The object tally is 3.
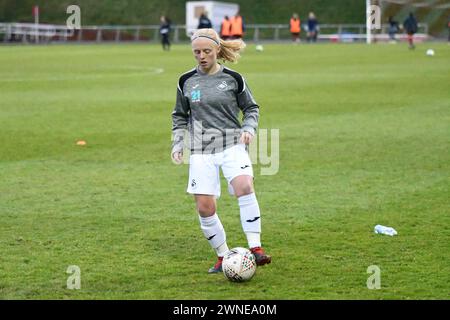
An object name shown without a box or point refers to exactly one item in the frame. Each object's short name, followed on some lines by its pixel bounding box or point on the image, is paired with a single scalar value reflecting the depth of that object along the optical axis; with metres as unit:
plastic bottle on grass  9.42
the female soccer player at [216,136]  7.95
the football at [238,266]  7.62
